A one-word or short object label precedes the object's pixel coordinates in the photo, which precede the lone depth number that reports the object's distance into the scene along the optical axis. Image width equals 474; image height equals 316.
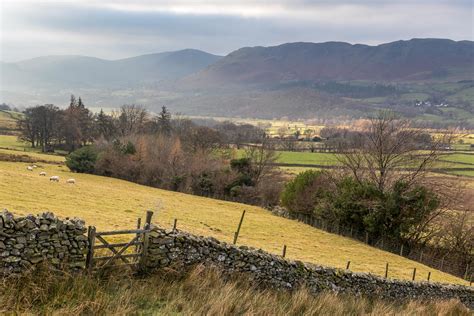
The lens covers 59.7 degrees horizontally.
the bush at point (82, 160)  65.44
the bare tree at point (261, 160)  68.69
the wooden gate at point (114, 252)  10.94
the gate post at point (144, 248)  11.82
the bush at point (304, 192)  49.41
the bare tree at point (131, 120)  99.31
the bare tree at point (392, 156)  42.12
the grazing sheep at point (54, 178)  45.62
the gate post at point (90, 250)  10.88
